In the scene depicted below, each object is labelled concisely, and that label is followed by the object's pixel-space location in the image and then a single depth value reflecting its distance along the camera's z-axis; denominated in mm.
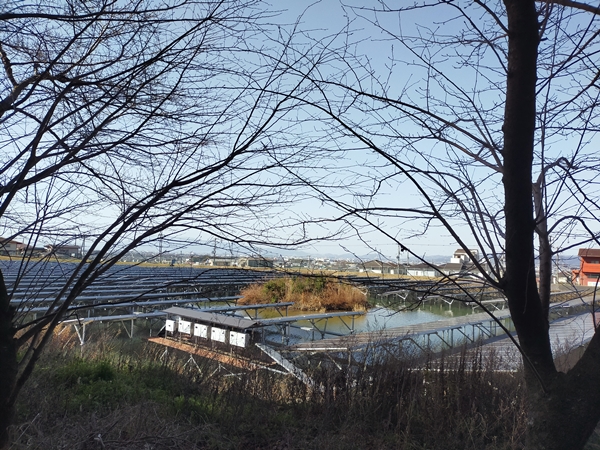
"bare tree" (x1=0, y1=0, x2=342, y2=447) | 2129
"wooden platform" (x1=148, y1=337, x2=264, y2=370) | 5723
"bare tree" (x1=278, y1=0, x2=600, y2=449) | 2066
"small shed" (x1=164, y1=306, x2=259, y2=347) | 7064
